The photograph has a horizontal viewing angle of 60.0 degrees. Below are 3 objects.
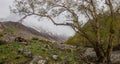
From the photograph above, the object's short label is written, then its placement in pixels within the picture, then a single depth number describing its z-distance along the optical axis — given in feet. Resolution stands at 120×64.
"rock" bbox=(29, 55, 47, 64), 28.84
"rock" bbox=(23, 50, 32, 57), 30.84
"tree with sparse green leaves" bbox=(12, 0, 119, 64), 35.72
